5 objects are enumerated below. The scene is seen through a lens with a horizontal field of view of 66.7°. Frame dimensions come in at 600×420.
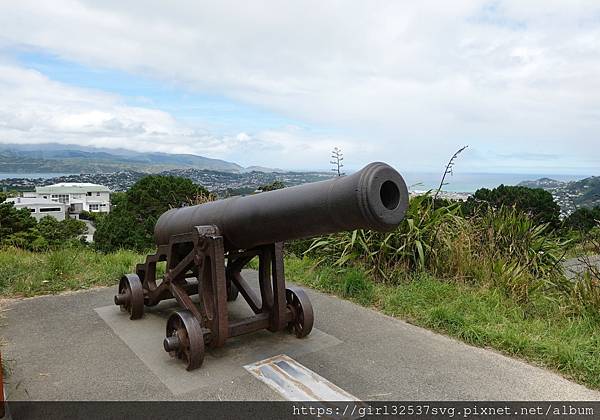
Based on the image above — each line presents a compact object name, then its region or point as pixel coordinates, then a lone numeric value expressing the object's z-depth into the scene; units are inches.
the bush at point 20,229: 1112.5
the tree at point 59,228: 1413.6
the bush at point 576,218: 269.0
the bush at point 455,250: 228.2
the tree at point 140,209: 1016.9
